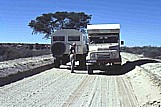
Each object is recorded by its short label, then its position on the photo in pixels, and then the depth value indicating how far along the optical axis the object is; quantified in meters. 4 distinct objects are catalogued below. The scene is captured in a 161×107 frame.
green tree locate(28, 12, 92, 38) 65.06
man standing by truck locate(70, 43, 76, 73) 25.62
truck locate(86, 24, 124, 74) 23.23
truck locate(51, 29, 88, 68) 28.64
